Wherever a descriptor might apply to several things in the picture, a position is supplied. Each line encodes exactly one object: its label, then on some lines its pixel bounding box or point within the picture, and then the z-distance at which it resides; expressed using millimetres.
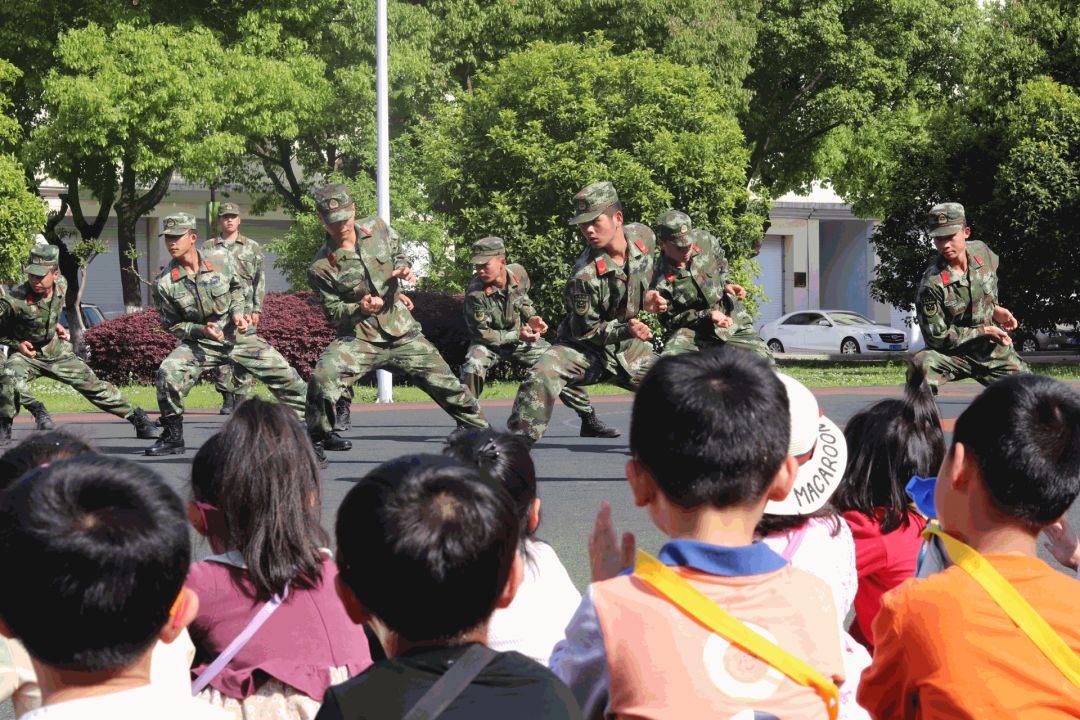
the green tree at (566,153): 23609
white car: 36281
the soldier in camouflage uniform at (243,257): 15777
